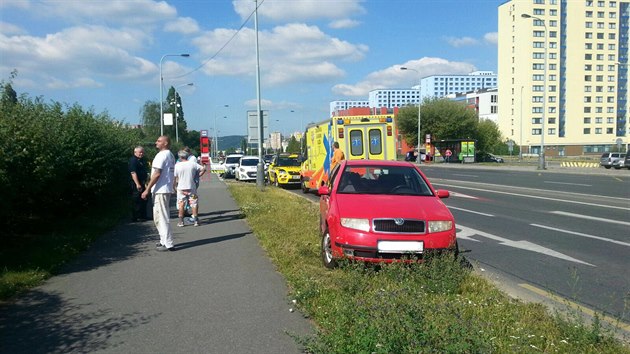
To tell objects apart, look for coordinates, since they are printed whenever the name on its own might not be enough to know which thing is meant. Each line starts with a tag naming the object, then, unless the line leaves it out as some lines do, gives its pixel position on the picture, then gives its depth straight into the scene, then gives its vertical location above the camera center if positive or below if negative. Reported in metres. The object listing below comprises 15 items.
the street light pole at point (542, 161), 39.86 -1.26
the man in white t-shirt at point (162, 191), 8.27 -0.64
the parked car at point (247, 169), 30.84 -1.15
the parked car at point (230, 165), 37.94 -1.10
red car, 6.43 -0.97
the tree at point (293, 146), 107.26 +0.63
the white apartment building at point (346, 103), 159.38 +13.94
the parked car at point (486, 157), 71.44 -1.60
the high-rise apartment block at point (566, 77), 98.12 +13.19
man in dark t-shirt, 11.15 -0.65
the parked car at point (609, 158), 43.29 -1.23
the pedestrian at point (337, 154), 16.30 -0.18
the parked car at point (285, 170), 25.23 -1.07
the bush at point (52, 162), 7.83 -0.18
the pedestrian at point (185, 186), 11.15 -0.75
